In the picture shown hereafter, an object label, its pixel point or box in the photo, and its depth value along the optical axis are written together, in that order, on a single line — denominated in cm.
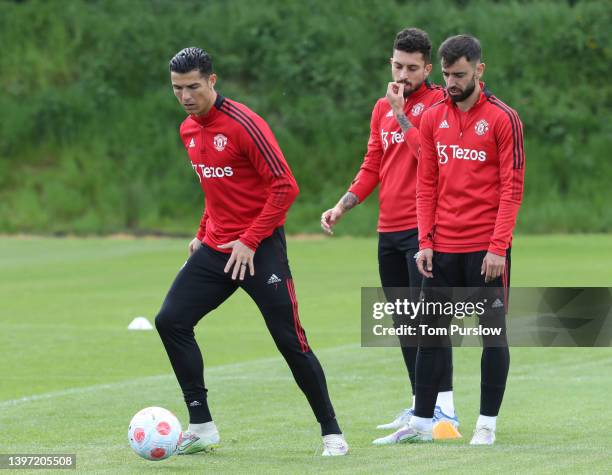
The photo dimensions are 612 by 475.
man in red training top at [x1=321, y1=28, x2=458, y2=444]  1716
